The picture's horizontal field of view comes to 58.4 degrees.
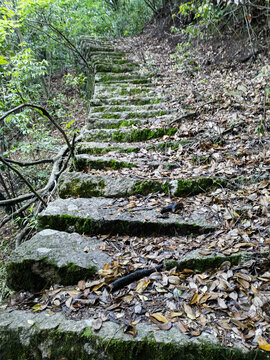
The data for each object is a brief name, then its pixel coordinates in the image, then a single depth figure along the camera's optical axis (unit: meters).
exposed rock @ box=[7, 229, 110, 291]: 2.04
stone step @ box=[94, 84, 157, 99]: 5.70
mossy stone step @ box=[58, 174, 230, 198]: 2.83
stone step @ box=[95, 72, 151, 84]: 6.41
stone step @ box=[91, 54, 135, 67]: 7.21
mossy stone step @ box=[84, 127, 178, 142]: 4.21
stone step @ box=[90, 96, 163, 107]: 5.29
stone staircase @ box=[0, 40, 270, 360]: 1.51
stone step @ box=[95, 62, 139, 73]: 6.98
